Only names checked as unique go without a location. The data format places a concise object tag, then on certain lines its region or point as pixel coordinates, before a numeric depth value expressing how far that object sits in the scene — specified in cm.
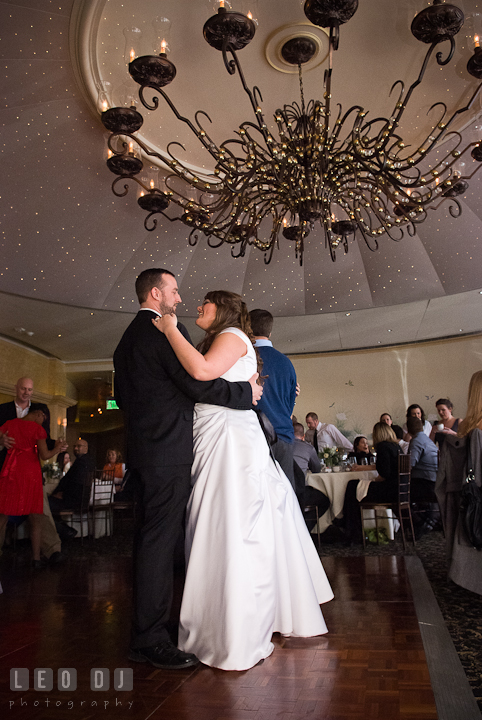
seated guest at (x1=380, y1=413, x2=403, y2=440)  809
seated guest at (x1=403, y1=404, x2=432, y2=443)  627
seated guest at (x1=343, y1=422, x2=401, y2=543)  518
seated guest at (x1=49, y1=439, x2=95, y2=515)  622
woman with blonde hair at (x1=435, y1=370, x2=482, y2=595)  300
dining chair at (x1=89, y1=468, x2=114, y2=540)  677
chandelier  268
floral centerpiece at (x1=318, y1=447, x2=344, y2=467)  611
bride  193
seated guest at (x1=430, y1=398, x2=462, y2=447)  610
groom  201
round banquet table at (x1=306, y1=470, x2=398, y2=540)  554
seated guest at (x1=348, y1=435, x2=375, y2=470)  607
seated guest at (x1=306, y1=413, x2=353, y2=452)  884
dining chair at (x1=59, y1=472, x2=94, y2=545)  611
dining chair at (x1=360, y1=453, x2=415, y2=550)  503
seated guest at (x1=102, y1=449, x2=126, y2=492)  805
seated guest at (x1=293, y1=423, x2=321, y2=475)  489
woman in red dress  461
